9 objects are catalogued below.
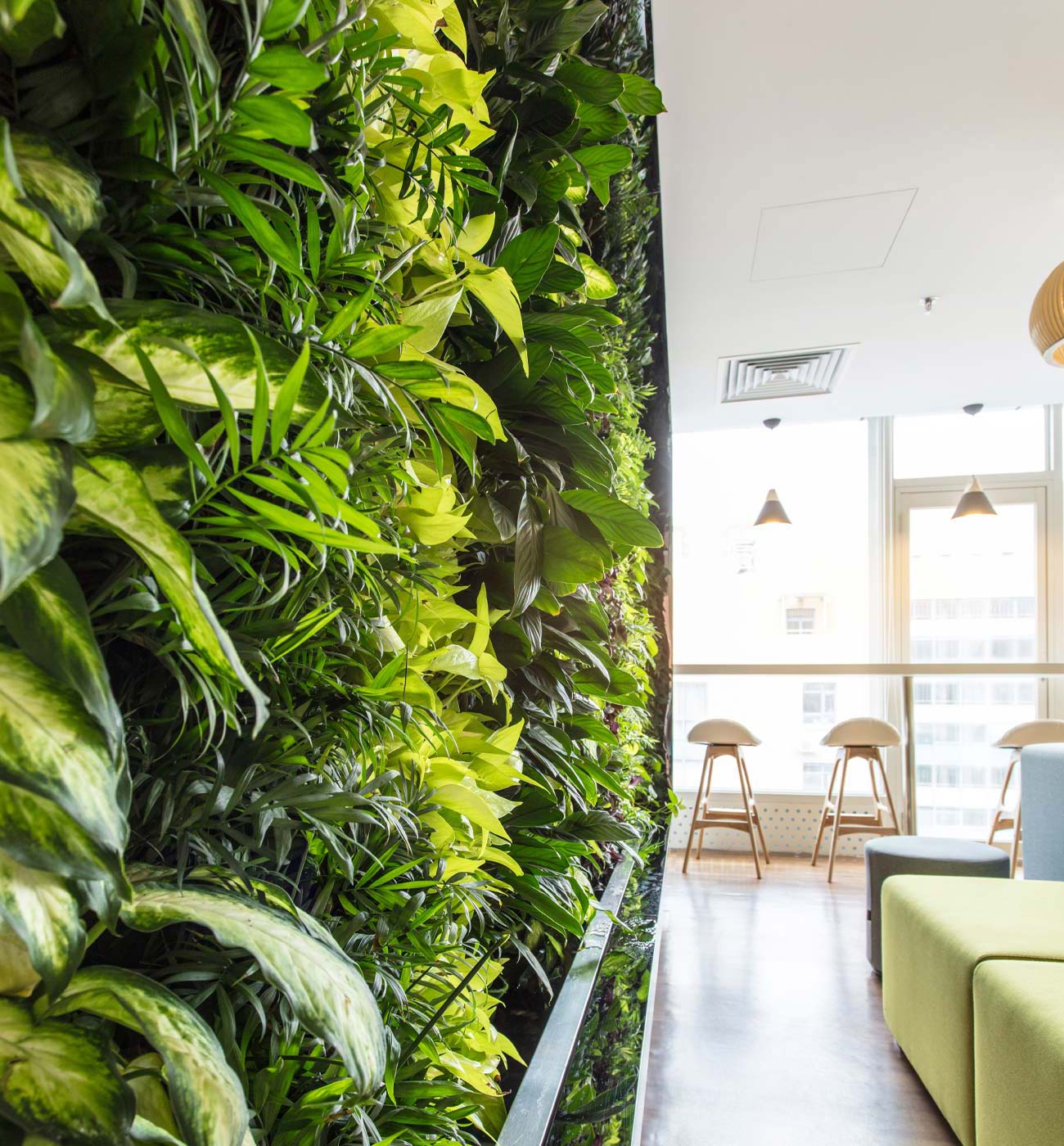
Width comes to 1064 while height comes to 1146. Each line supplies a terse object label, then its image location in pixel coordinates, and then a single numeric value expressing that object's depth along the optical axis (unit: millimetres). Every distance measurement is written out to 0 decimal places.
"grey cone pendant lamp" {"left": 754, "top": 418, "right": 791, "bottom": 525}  6234
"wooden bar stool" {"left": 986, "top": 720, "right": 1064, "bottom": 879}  5082
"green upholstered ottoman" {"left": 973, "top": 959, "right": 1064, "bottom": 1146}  1462
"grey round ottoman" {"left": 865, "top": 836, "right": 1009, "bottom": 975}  3170
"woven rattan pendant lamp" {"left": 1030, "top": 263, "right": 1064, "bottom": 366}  3025
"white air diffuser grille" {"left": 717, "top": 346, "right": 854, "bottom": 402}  4766
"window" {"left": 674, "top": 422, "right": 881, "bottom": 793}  6477
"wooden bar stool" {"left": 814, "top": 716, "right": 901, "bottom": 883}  5211
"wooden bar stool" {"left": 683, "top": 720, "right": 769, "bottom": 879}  5414
